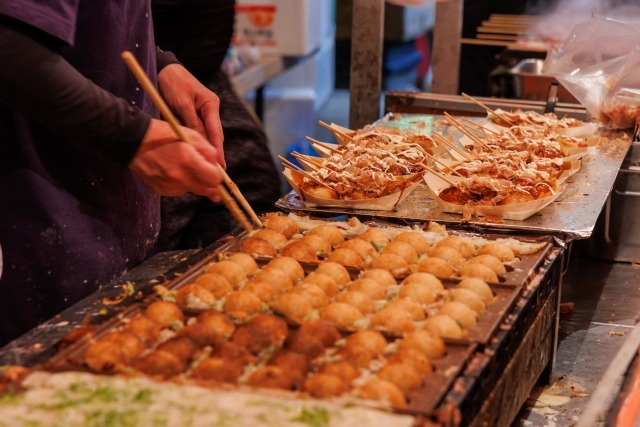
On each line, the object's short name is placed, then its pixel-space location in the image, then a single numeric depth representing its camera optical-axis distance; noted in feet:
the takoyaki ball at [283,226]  9.54
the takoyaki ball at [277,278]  7.79
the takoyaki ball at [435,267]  8.28
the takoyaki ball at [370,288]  7.69
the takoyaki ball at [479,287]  7.68
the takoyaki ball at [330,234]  9.24
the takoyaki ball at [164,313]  7.03
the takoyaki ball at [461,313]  7.09
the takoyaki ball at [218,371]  6.11
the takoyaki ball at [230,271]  7.96
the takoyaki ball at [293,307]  7.18
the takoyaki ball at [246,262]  8.25
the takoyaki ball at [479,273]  8.07
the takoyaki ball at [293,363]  6.20
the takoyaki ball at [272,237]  9.14
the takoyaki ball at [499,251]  8.70
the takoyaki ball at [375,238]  9.07
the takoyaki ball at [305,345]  6.51
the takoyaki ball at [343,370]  6.14
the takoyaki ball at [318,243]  8.91
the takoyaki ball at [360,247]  8.79
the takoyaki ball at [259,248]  8.75
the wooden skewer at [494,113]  13.98
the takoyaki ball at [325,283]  7.75
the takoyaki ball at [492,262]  8.36
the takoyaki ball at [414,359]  6.25
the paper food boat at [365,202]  10.38
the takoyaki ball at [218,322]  6.82
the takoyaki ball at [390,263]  8.35
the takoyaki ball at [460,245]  8.87
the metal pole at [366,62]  16.26
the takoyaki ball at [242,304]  7.29
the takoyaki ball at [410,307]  7.25
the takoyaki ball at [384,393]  5.84
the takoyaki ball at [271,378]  6.01
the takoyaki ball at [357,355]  6.39
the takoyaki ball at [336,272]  8.03
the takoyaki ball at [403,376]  6.07
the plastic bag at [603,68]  14.19
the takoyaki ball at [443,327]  6.88
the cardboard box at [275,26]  26.02
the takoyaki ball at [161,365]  6.19
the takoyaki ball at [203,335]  6.68
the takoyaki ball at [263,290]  7.54
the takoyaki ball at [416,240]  8.95
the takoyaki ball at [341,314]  7.10
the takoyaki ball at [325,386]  5.88
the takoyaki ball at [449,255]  8.57
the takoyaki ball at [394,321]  7.02
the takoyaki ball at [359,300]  7.37
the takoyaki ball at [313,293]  7.43
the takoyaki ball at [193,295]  7.43
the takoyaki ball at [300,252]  8.61
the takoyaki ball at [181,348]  6.41
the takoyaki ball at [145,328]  6.77
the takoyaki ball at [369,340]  6.58
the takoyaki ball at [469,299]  7.39
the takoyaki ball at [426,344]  6.58
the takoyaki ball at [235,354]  6.33
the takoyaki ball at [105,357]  6.20
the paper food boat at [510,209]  10.10
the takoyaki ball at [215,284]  7.64
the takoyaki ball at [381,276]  7.97
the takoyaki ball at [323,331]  6.73
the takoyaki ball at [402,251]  8.66
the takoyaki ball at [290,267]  8.09
